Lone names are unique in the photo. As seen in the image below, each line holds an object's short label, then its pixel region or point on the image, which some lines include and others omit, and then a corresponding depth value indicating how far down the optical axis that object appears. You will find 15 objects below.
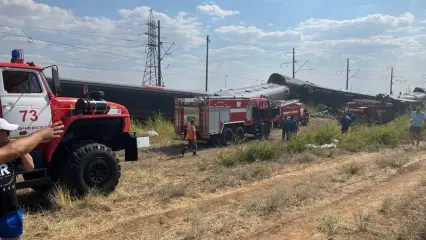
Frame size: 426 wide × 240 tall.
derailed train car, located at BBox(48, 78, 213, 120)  17.75
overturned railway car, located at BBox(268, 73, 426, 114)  33.84
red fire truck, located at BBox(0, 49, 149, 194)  6.48
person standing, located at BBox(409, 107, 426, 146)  15.05
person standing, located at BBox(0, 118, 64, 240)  3.03
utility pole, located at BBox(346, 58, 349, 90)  75.94
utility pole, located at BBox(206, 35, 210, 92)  44.36
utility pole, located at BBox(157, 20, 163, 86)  38.22
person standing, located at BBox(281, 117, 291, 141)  18.11
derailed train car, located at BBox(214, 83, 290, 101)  26.55
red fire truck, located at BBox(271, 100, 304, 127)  20.91
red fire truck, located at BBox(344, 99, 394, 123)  26.05
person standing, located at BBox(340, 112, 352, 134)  19.20
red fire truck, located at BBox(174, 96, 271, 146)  16.62
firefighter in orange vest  15.21
